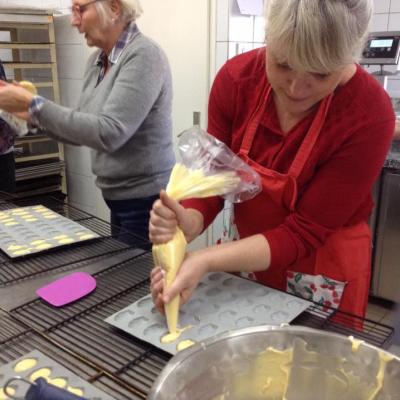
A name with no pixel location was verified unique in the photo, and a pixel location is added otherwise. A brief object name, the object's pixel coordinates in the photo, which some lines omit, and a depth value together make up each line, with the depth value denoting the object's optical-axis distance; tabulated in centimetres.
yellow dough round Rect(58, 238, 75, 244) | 116
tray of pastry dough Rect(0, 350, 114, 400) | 64
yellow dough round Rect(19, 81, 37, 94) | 152
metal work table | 71
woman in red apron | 78
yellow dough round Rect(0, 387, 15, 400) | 63
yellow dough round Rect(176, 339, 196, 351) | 74
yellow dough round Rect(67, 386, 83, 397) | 64
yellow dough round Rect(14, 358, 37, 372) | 69
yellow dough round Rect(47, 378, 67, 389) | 65
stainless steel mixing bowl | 59
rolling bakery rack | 273
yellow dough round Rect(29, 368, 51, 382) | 67
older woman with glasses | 142
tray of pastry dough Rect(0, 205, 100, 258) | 113
